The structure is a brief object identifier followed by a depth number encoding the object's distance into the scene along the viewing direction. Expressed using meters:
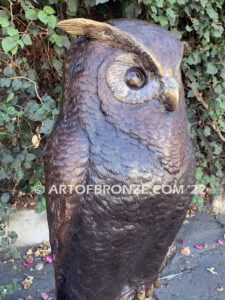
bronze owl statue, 0.76
